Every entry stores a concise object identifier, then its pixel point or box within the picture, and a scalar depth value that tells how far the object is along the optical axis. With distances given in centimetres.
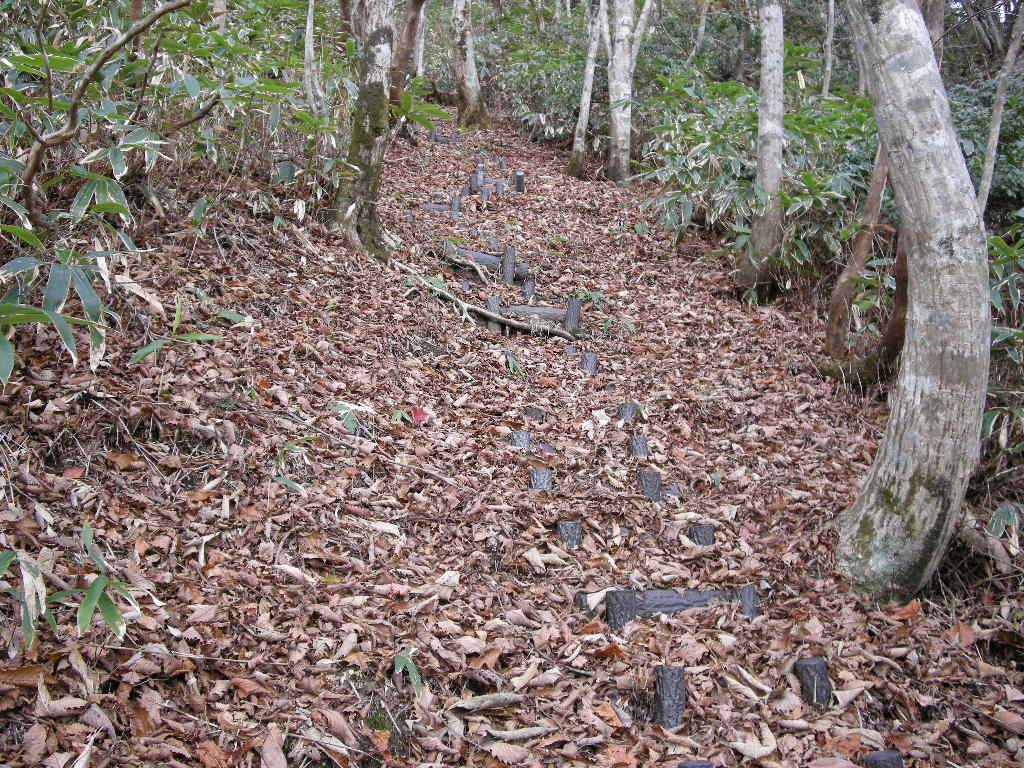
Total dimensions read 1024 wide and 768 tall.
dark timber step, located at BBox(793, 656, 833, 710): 302
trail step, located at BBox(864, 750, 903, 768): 270
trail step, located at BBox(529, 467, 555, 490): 430
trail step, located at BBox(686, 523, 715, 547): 402
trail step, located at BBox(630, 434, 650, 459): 477
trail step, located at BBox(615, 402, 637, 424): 516
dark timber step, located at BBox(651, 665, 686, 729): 289
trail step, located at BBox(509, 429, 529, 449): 469
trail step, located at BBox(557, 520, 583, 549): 389
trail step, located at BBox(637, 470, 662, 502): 438
